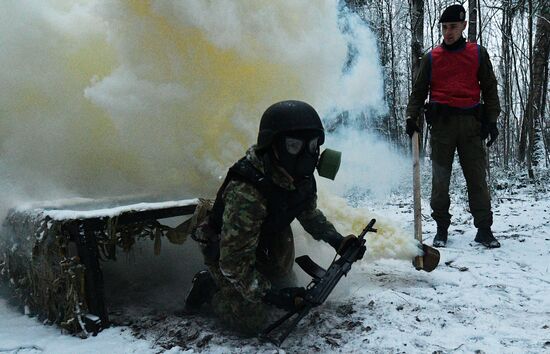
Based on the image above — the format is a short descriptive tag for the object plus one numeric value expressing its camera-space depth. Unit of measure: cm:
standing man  400
